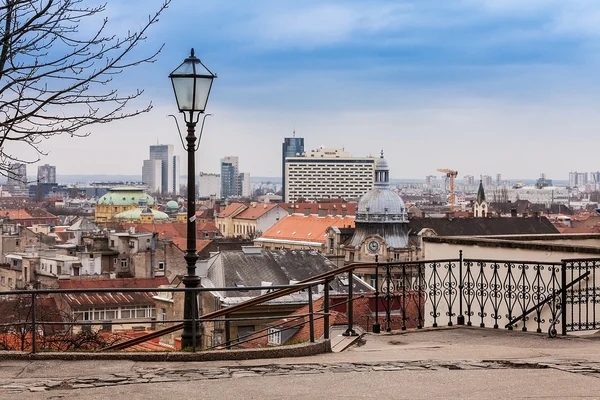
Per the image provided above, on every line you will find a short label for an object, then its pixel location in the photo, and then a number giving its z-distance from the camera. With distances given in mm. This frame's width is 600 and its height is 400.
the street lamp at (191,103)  13086
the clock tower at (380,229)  90312
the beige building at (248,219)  152000
